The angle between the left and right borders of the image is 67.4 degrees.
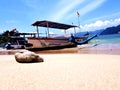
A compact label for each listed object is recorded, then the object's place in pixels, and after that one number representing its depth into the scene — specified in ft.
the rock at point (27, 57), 16.57
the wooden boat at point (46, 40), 42.78
